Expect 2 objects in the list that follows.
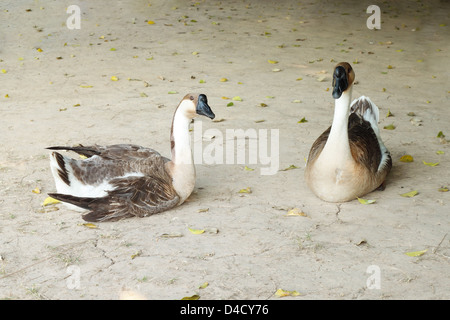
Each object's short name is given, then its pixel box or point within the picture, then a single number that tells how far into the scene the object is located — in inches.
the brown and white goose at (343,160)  190.4
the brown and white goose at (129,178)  185.9
